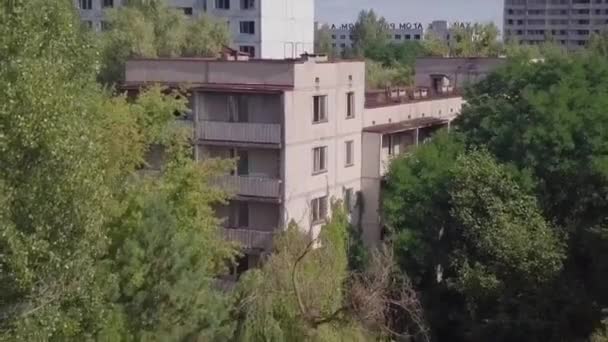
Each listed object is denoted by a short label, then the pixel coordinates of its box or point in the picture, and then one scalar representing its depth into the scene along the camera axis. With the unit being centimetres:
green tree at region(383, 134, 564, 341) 2609
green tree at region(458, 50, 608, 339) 2577
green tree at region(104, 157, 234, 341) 1883
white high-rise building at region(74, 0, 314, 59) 6606
